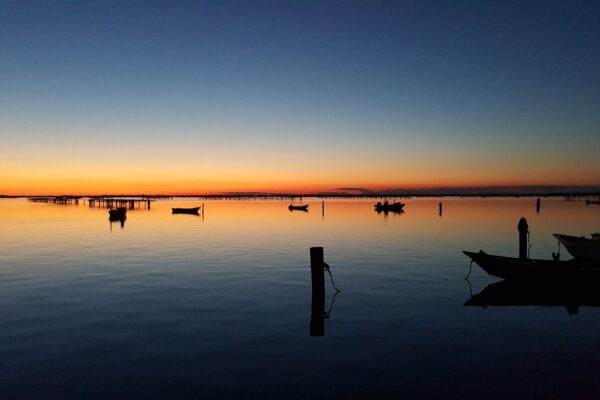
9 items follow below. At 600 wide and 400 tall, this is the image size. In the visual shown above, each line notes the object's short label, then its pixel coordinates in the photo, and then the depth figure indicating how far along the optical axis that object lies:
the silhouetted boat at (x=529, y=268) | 20.39
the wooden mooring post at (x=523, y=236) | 27.20
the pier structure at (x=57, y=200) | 183.18
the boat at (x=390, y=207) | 91.35
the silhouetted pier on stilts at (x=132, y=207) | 116.43
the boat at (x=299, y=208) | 102.03
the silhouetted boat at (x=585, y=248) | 24.50
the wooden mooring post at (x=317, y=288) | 14.98
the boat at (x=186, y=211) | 91.69
